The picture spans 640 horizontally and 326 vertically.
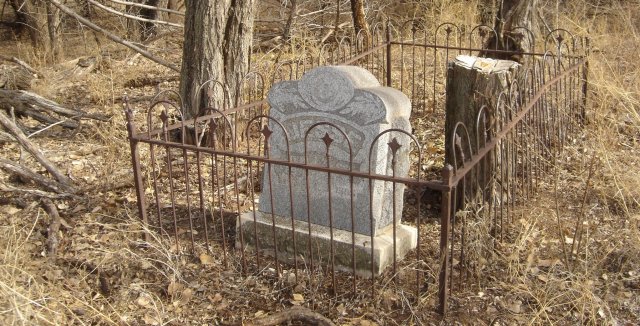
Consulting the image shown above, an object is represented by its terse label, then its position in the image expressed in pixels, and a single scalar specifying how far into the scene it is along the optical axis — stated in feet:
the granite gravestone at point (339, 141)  11.46
